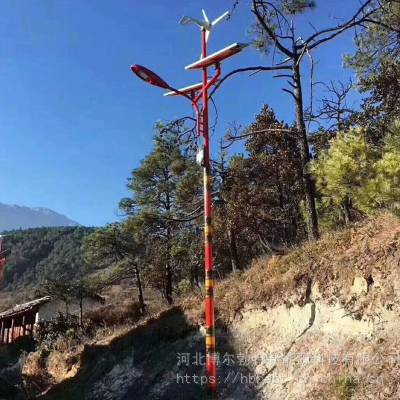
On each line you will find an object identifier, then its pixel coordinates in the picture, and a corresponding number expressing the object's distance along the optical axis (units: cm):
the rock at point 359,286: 827
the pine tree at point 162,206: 2512
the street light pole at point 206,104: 732
